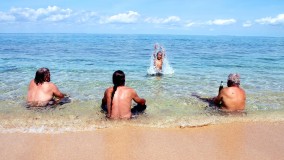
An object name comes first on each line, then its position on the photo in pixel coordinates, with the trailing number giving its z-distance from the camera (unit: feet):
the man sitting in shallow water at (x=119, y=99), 16.06
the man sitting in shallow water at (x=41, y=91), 19.21
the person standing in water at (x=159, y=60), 35.55
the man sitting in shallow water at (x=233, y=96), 18.02
